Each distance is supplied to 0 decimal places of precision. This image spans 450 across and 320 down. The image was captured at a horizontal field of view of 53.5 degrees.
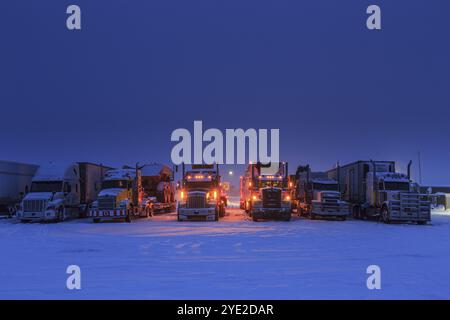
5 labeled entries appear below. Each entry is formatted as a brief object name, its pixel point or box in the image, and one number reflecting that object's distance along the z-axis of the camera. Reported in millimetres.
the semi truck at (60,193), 26984
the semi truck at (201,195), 26859
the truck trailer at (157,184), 36594
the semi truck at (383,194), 26453
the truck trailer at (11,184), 30281
